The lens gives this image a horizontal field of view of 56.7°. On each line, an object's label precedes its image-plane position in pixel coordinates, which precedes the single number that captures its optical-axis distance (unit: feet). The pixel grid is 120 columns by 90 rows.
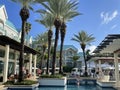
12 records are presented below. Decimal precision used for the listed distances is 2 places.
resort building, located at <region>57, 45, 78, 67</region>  145.63
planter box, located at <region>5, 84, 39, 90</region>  38.21
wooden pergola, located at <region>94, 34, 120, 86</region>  32.34
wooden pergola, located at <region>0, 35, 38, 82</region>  39.11
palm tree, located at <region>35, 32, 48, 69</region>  100.99
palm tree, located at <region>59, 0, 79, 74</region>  59.12
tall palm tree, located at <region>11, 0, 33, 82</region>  41.90
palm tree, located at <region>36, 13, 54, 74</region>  68.26
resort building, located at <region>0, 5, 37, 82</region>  41.03
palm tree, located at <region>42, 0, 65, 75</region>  55.65
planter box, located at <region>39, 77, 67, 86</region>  50.78
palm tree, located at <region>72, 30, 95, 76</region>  92.13
